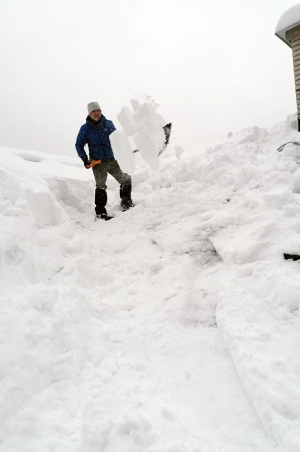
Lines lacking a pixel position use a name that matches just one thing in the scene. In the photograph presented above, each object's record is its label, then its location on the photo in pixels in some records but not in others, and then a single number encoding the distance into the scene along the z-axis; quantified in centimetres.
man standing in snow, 507
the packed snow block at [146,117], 583
